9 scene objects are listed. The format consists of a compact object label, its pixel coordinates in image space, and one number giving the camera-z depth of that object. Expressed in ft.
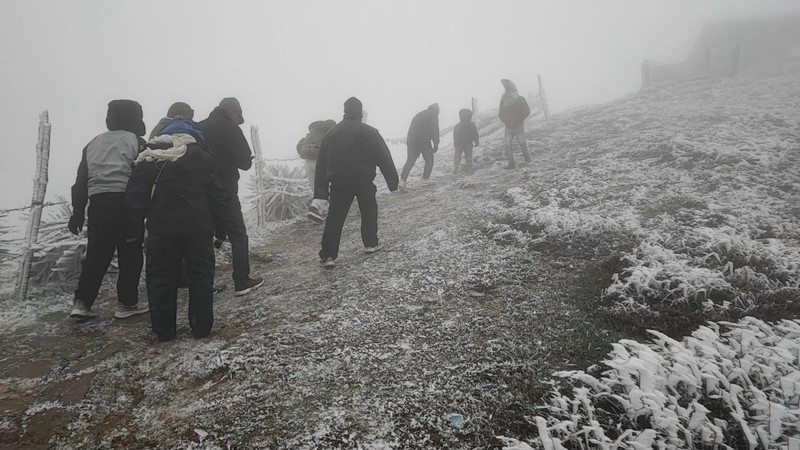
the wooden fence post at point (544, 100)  65.67
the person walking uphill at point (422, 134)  34.60
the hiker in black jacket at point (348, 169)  17.21
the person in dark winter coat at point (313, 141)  27.91
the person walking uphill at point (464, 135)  37.40
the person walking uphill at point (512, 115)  33.30
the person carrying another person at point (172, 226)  11.37
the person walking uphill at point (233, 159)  15.42
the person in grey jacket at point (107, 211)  13.43
